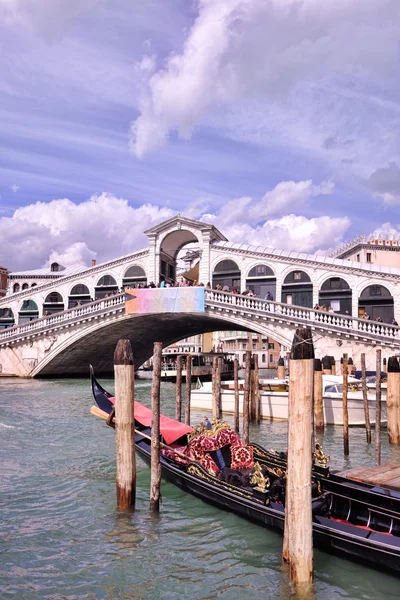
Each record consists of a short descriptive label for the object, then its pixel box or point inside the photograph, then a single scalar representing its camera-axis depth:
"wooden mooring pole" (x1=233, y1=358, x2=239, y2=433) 9.54
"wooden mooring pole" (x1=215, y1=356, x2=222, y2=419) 8.89
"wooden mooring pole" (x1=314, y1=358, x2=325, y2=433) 9.98
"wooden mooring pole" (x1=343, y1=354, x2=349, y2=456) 8.16
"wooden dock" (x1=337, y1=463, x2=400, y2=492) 5.04
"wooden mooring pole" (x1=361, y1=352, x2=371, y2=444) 8.65
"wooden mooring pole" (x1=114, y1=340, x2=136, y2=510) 5.01
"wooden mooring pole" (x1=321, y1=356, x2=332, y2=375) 14.55
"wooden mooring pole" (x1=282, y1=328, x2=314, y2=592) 3.55
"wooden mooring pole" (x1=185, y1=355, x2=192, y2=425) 8.91
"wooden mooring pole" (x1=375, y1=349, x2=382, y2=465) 7.08
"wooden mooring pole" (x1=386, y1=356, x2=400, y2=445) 8.71
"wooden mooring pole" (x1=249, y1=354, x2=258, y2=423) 11.39
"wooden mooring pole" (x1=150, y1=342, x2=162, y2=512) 5.24
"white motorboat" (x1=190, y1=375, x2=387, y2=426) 10.77
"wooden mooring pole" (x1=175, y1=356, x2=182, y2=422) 9.19
